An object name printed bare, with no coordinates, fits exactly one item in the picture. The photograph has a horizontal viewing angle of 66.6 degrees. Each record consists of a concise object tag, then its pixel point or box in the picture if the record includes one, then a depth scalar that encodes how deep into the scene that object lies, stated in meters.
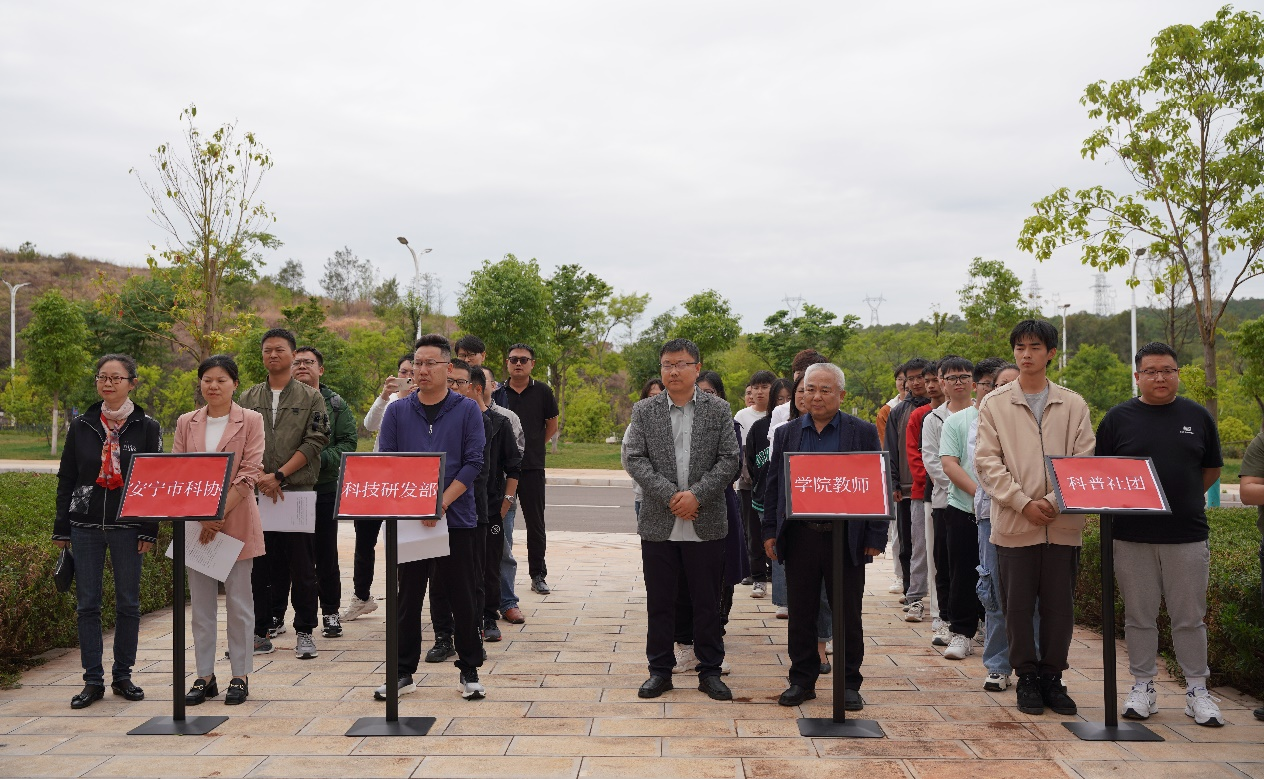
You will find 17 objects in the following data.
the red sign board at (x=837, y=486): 4.53
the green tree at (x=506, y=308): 26.62
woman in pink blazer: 5.09
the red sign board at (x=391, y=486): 4.54
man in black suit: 4.99
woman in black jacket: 5.12
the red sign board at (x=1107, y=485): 4.37
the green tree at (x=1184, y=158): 10.77
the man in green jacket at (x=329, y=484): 6.50
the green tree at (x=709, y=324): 29.50
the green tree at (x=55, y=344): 28.06
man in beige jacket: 4.85
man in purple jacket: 5.09
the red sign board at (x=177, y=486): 4.66
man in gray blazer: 5.17
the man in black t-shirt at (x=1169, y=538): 4.68
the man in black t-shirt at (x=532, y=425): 7.56
